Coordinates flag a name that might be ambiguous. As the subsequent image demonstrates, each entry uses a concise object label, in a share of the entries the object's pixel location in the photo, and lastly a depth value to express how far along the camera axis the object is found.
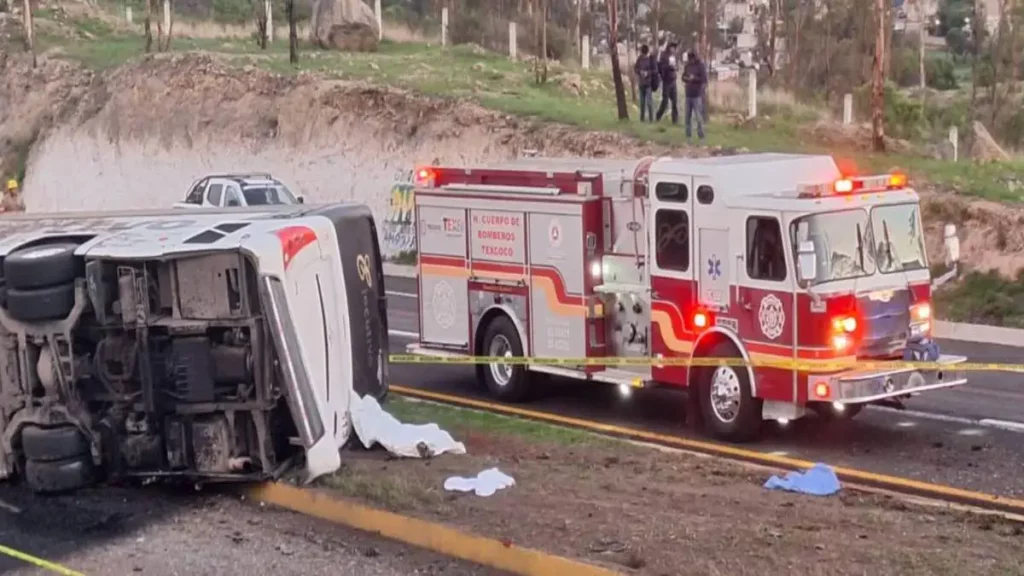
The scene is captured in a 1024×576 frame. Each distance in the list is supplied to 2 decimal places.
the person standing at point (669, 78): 33.22
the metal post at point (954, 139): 33.49
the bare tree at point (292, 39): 46.28
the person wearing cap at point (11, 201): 48.05
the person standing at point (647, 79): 34.12
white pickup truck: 31.66
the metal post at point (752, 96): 35.94
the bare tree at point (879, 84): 30.33
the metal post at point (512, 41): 50.21
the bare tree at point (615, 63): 35.44
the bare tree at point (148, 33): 53.41
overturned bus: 11.45
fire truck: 13.59
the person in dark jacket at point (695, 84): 30.45
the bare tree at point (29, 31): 58.25
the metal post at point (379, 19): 53.77
